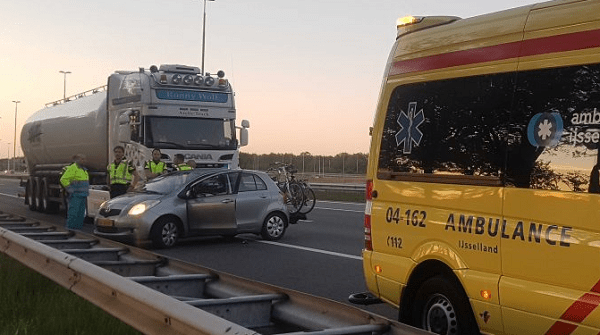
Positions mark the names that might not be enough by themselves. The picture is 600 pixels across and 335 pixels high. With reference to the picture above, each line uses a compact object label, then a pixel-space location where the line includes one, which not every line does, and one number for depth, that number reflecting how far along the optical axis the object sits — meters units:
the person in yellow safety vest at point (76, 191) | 16.14
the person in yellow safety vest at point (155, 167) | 16.88
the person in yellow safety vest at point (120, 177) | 17.47
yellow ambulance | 4.66
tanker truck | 17.84
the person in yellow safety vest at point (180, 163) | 16.71
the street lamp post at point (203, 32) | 38.06
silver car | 13.88
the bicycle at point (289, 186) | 20.88
